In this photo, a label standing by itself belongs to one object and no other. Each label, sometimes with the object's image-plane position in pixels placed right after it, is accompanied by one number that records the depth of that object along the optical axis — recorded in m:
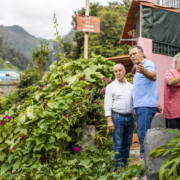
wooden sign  6.29
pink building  8.53
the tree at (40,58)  17.83
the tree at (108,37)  18.56
